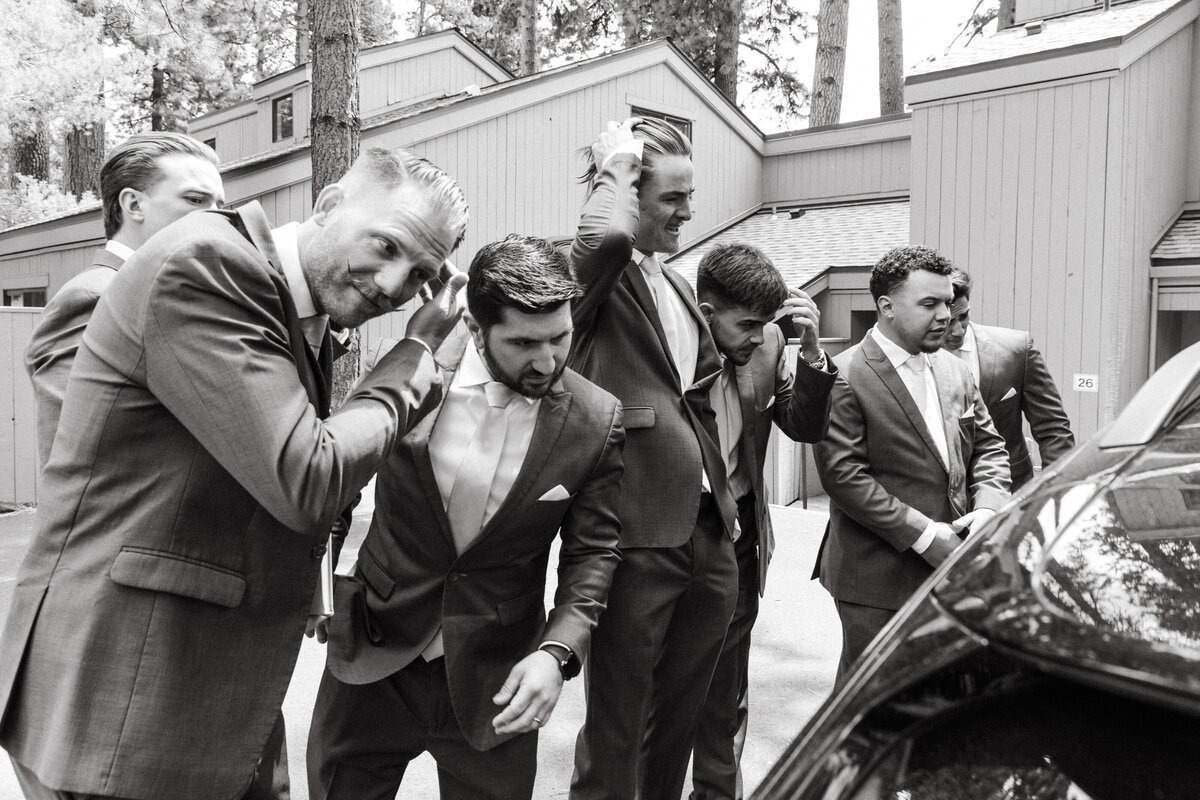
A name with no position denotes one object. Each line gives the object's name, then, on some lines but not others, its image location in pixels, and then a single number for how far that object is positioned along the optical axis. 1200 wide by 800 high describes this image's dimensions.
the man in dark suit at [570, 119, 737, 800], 2.83
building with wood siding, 8.77
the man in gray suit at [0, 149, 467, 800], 1.58
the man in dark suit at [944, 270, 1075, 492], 4.40
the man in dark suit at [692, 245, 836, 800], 3.18
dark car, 0.90
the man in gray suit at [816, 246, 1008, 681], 3.37
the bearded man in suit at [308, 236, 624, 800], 2.25
